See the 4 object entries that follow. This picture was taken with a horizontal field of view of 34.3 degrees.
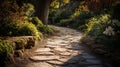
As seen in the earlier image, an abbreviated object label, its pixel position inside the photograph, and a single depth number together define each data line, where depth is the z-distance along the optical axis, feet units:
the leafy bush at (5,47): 16.88
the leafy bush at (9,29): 24.66
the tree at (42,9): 41.60
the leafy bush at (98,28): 26.47
